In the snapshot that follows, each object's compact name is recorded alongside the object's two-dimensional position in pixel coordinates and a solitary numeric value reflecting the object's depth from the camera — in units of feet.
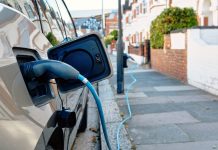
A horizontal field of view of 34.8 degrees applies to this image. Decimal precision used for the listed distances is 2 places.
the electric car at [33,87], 4.18
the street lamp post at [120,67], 28.60
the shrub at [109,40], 152.25
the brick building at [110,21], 243.34
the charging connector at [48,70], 5.11
